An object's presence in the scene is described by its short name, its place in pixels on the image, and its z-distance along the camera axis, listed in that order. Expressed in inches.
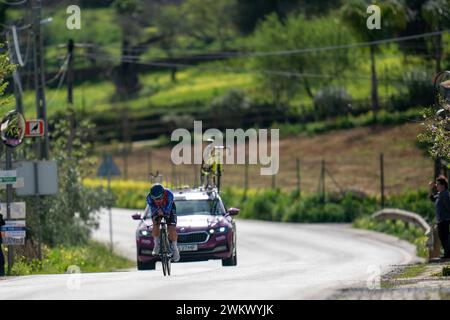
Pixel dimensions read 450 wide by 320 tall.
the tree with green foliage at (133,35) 3912.4
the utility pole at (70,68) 1721.2
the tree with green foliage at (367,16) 2177.7
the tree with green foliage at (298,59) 3095.5
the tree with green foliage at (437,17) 1623.8
